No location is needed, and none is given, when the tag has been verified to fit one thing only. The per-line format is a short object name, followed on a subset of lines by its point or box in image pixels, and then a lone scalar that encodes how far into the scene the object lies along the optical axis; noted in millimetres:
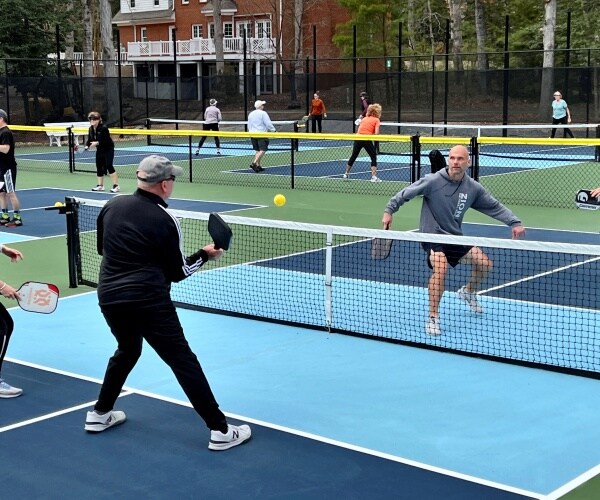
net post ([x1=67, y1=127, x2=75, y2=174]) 24427
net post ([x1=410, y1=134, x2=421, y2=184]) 18250
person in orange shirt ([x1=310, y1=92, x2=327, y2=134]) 35406
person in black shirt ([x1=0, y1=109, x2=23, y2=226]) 14703
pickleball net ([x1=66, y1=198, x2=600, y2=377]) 8688
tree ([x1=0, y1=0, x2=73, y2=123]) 36375
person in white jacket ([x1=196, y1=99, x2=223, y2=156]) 30391
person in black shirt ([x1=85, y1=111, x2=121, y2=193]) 19484
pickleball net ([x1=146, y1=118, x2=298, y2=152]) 32106
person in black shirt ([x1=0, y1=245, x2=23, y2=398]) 7164
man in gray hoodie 9055
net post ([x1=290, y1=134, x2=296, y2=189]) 20306
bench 33469
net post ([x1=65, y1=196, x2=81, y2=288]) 11047
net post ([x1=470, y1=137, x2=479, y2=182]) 17578
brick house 61812
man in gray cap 6137
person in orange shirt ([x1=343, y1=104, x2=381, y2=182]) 21062
